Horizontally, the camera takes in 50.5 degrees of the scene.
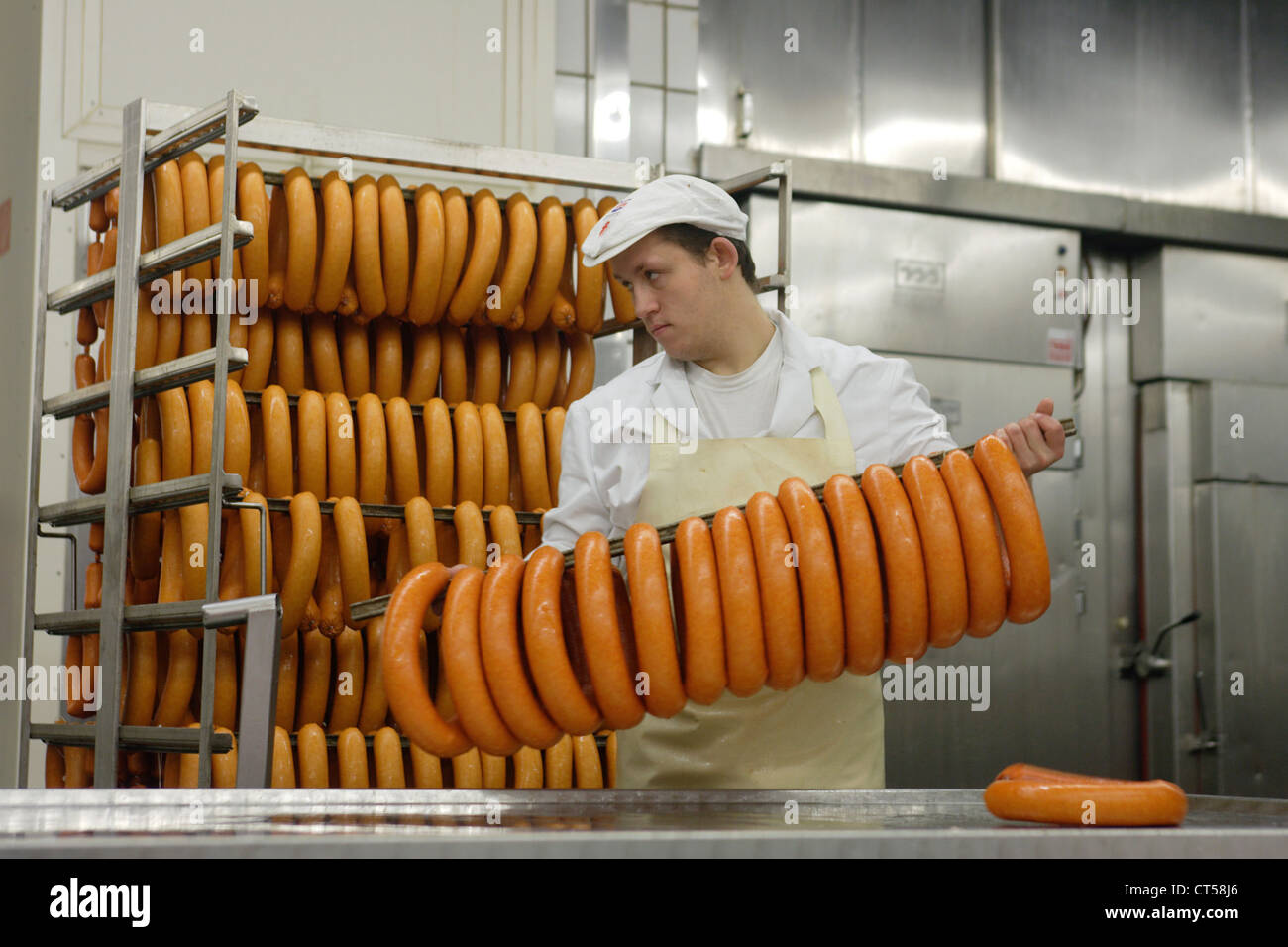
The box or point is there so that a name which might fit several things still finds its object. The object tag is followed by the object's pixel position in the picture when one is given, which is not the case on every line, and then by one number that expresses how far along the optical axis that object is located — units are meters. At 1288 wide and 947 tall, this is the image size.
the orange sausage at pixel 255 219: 2.91
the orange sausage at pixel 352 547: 2.89
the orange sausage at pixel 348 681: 3.01
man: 2.31
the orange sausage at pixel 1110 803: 1.29
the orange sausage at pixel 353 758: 2.83
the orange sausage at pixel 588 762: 3.10
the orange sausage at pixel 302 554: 2.83
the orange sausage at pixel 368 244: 2.99
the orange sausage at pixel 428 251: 3.04
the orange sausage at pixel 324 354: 3.14
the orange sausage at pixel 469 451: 3.10
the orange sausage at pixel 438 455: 3.06
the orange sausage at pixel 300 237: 2.94
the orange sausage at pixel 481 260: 3.09
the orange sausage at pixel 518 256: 3.12
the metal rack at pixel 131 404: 2.61
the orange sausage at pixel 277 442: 2.91
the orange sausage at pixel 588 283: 3.25
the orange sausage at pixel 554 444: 3.24
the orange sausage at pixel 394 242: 3.02
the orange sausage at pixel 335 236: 2.95
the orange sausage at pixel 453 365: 3.28
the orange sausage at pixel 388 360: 3.20
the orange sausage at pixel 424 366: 3.23
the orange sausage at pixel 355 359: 3.18
